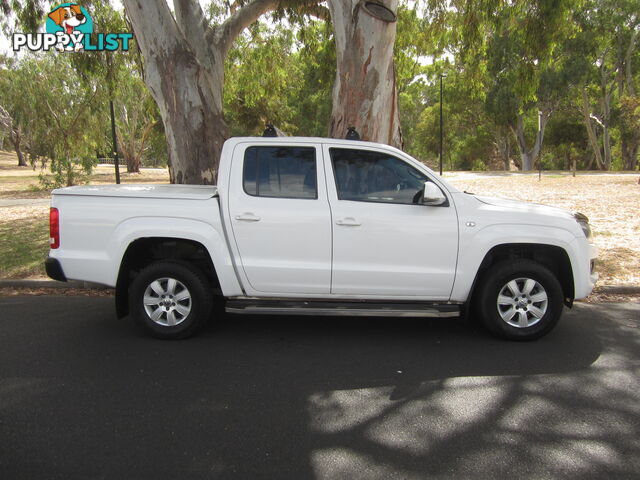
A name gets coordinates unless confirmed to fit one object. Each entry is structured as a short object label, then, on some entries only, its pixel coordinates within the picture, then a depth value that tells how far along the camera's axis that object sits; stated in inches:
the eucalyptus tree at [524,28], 368.5
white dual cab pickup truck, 188.5
